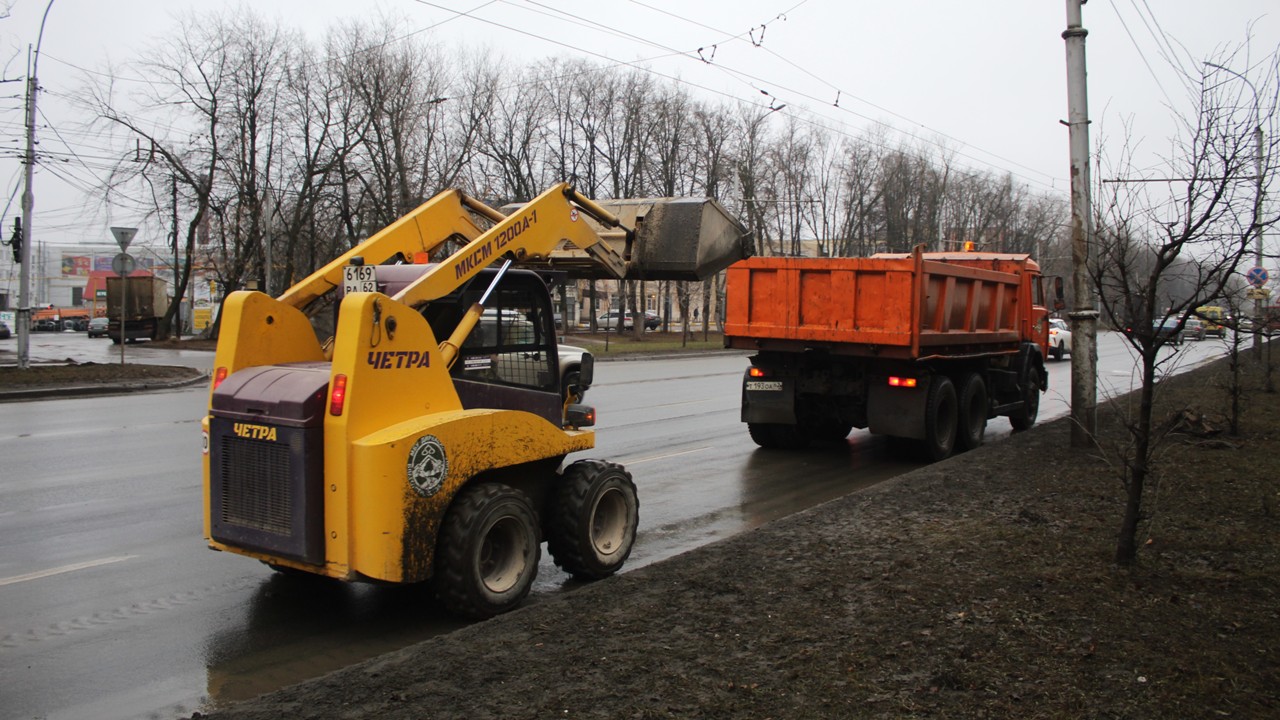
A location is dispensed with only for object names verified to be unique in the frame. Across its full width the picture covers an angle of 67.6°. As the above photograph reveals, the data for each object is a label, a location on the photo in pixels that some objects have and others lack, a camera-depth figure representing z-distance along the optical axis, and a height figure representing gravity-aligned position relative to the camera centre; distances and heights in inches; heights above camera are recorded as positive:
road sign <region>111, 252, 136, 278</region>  877.8 +51.3
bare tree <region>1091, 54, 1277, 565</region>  221.6 +14.0
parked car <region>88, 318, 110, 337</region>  2135.8 -22.9
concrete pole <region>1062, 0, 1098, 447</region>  431.5 +42.8
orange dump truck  440.1 -12.1
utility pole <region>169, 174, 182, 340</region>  1627.7 +81.1
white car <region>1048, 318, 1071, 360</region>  1526.2 -32.9
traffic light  905.1 +74.3
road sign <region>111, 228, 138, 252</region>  894.6 +77.4
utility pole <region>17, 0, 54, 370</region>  896.9 +80.0
